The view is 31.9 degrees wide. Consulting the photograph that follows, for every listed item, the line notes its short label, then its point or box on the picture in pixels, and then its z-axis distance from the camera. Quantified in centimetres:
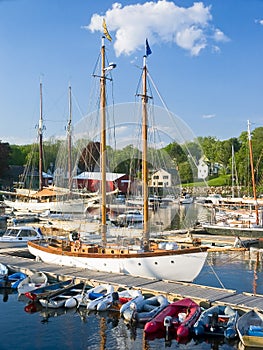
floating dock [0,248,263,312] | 1773
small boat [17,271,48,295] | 2081
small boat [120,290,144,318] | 1755
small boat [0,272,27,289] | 2265
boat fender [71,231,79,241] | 2798
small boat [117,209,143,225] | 4373
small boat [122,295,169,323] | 1708
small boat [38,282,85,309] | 1914
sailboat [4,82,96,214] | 4606
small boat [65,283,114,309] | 1892
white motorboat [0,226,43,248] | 3212
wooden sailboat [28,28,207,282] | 2173
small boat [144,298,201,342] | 1578
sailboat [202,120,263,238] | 4191
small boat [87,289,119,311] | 1823
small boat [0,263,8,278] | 2328
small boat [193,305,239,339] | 1555
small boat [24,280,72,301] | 1962
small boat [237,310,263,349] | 1462
